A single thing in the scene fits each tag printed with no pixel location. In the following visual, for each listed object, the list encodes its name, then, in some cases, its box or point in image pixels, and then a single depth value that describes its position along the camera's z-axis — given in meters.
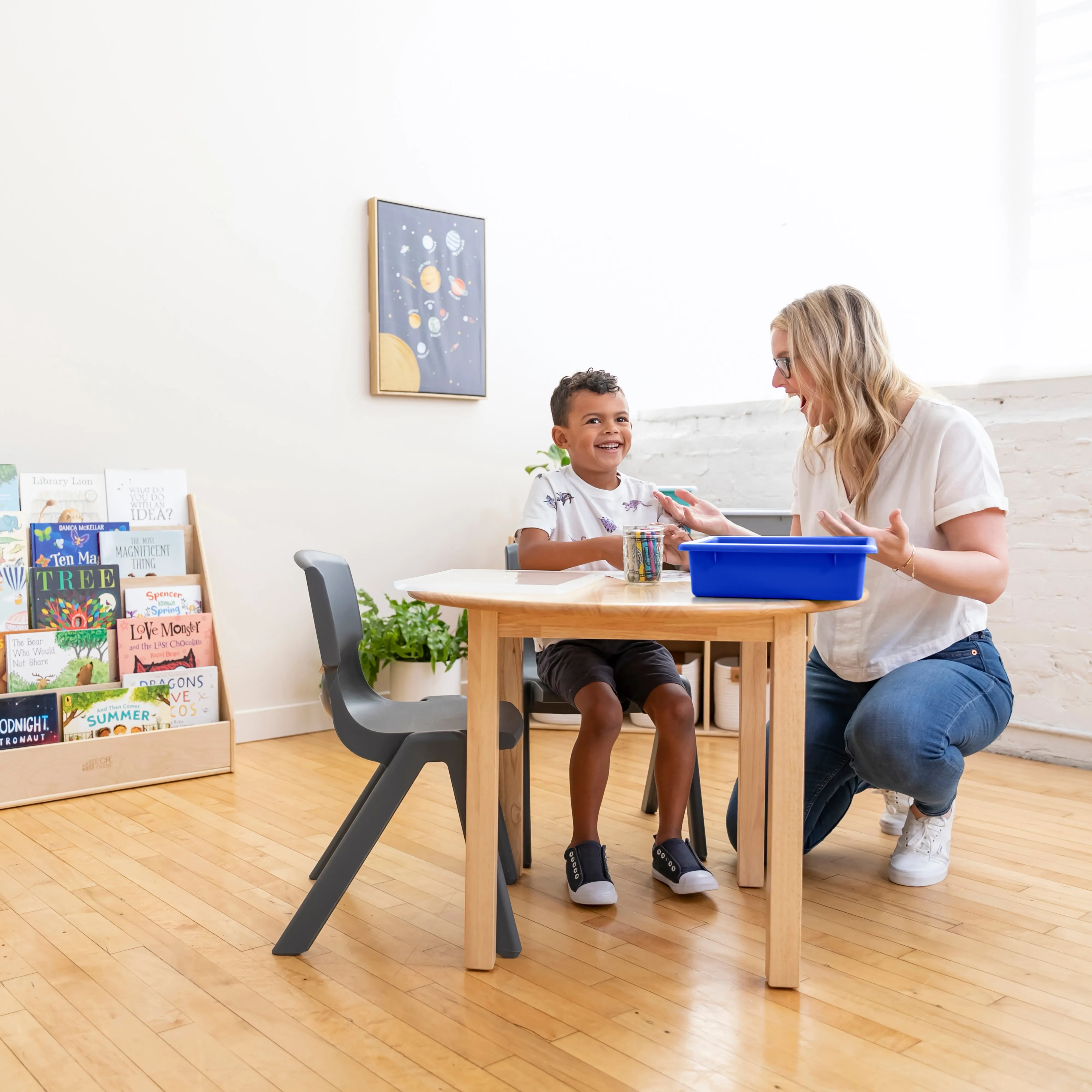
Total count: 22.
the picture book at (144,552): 2.98
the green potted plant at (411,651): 3.40
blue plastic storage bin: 1.51
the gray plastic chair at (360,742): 1.74
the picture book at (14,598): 2.77
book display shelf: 2.67
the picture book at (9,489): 2.85
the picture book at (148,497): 3.06
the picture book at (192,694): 2.97
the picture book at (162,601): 2.97
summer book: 2.79
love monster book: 2.92
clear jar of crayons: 1.83
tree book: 2.83
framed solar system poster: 3.59
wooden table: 1.52
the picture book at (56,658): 2.76
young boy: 2.00
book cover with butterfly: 2.85
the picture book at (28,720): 2.69
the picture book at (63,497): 2.88
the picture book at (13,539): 2.80
